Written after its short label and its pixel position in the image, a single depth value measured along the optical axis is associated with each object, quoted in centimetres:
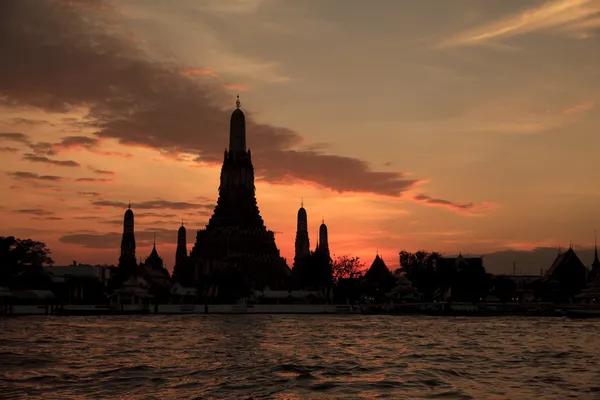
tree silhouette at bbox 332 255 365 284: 14275
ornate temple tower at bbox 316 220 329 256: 15200
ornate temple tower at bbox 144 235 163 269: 15295
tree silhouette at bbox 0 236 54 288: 9669
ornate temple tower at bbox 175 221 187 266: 14925
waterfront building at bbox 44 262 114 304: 10356
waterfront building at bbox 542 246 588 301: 11944
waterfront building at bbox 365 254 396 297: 12862
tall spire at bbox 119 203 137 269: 13200
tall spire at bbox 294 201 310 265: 14300
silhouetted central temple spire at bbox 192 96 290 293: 11994
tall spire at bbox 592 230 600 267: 14000
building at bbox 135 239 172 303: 11870
